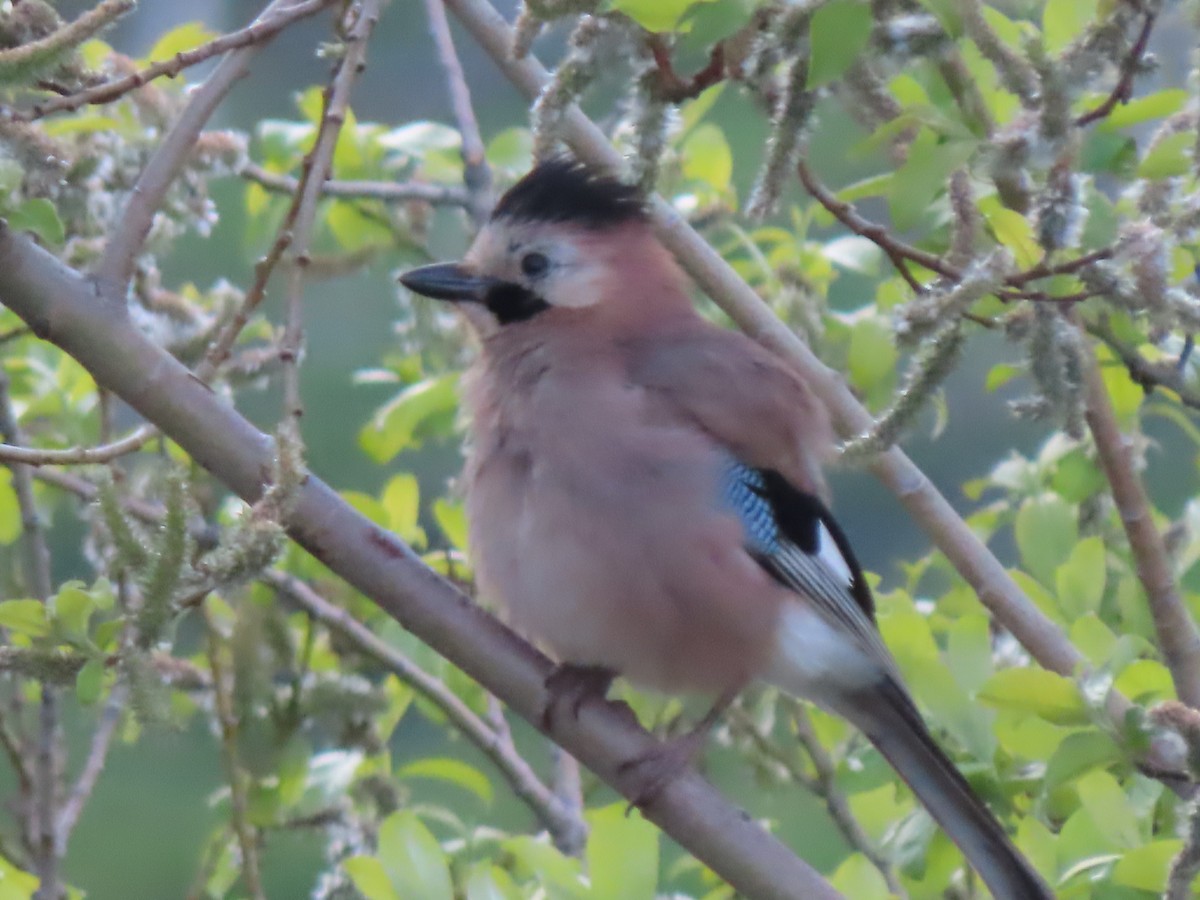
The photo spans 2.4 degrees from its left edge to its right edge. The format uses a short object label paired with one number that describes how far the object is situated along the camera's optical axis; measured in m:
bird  7.93
